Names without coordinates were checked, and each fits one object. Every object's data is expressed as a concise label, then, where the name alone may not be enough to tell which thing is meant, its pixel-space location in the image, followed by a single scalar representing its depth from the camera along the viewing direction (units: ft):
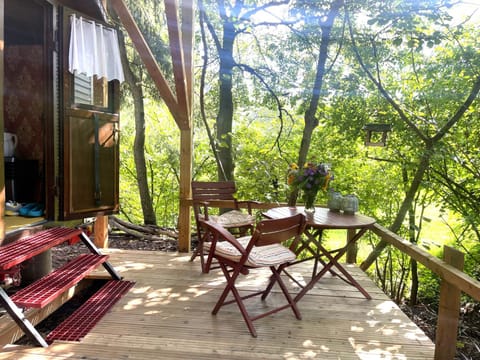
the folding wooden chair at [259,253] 7.07
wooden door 9.75
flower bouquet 9.61
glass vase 9.93
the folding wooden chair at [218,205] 11.51
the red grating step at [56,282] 6.83
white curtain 9.55
